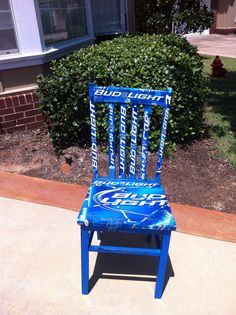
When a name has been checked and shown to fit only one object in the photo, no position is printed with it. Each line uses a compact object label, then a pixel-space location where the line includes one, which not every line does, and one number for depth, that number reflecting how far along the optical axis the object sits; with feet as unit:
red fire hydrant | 24.01
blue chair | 5.64
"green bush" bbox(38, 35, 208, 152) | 10.91
